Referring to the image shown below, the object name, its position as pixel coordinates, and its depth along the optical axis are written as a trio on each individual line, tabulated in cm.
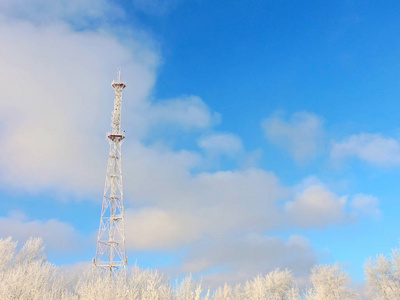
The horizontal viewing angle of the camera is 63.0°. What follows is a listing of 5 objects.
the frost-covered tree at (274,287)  8439
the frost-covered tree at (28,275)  4713
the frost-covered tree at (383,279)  7025
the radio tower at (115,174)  5784
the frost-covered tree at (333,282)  7762
